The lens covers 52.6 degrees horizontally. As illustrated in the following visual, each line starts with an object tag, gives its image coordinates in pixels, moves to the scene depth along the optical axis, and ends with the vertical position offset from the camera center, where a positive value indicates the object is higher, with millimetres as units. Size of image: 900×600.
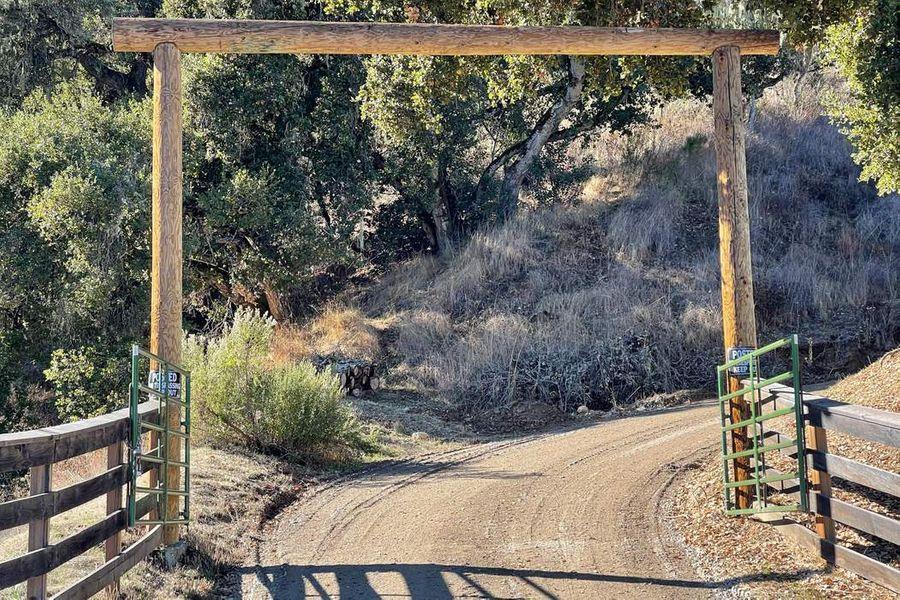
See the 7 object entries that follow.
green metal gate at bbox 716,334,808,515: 7352 -853
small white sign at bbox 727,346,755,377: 9242 -305
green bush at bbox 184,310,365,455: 12820 -761
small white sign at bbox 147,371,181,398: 8000 -309
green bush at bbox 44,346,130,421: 17234 -588
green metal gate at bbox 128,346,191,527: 6895 -714
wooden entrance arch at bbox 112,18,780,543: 8758 +2990
